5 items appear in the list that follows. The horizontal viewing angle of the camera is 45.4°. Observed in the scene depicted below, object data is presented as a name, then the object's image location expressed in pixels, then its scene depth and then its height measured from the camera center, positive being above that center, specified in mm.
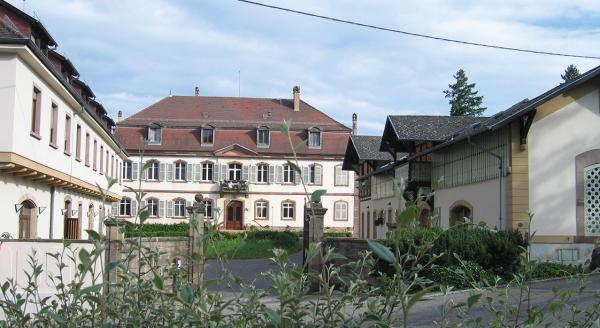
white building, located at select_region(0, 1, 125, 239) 17375 +2386
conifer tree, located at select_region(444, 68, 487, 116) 74500 +13049
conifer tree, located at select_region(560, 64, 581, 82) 70000 +14970
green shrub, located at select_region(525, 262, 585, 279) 17266 -1123
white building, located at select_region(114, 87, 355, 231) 61625 +4412
